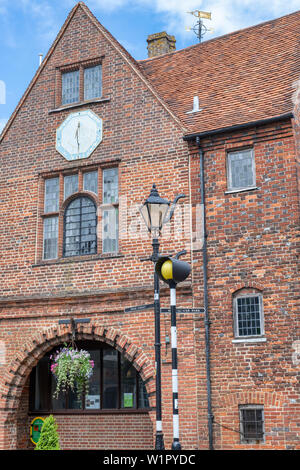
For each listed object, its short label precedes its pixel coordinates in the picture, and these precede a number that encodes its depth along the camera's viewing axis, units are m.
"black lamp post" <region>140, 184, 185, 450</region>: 10.55
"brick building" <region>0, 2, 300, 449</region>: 13.41
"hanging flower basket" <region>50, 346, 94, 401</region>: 15.16
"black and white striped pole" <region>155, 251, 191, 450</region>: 10.14
